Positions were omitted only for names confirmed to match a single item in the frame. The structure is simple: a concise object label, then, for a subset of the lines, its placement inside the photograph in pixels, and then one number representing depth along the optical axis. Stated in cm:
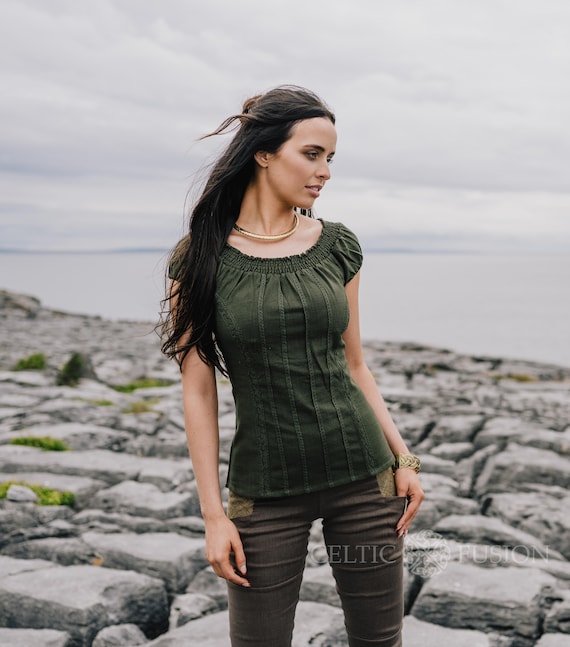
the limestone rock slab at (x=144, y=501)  614
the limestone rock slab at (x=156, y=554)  512
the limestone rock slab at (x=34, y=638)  413
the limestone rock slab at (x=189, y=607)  468
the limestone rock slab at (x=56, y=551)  535
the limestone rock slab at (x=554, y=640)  416
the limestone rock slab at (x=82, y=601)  441
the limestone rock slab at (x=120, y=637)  426
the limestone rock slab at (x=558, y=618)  438
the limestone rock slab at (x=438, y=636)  413
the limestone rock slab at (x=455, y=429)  853
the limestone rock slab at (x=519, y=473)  692
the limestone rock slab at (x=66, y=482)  654
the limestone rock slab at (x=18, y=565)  496
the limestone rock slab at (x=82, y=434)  796
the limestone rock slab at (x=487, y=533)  557
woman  273
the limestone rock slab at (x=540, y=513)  583
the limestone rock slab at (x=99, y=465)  696
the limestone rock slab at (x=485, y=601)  439
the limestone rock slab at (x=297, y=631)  417
